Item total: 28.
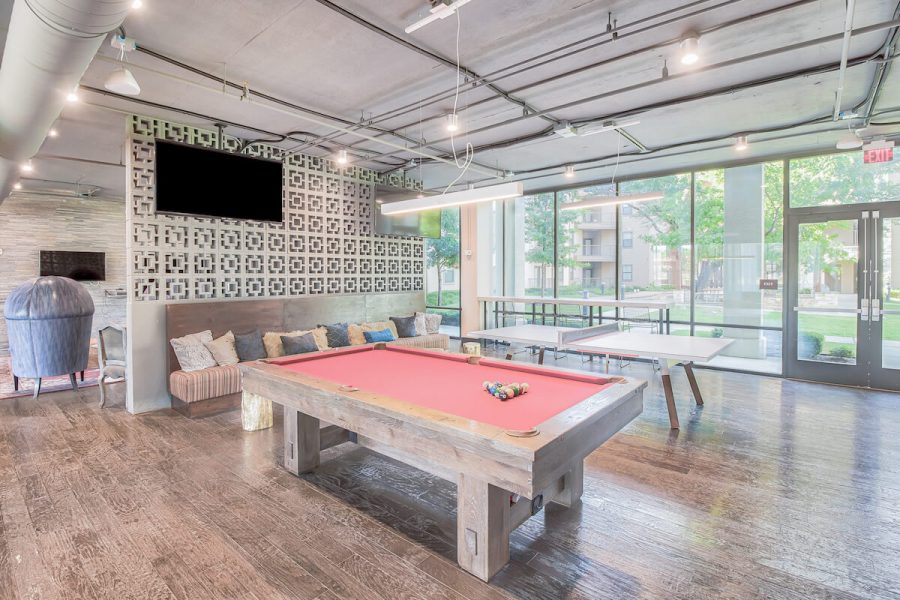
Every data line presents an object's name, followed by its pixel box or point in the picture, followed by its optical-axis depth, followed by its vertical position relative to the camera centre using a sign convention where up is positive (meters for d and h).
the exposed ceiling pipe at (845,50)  2.72 +1.71
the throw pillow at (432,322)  7.94 -0.51
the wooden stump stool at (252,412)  4.44 -1.17
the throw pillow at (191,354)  5.05 -0.67
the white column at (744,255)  6.72 +0.57
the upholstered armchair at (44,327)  5.60 -0.41
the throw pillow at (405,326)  7.39 -0.54
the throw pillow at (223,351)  5.27 -0.67
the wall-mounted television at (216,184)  4.93 +1.30
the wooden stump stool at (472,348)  6.51 -0.80
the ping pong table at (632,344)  4.36 -0.55
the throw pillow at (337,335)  6.32 -0.59
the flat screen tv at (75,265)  9.38 +0.64
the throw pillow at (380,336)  6.69 -0.63
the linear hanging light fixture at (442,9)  2.62 +1.68
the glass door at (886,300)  5.71 -0.10
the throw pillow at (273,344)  5.76 -0.64
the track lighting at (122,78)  3.17 +1.54
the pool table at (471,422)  1.99 -0.65
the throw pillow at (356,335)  6.70 -0.62
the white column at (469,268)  9.54 +0.55
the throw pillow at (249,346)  5.48 -0.64
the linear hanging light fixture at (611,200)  5.58 +1.23
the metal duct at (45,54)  1.98 +1.26
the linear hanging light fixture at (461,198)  3.31 +0.79
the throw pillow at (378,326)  7.05 -0.52
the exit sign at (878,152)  5.16 +1.67
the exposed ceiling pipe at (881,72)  3.28 +1.85
